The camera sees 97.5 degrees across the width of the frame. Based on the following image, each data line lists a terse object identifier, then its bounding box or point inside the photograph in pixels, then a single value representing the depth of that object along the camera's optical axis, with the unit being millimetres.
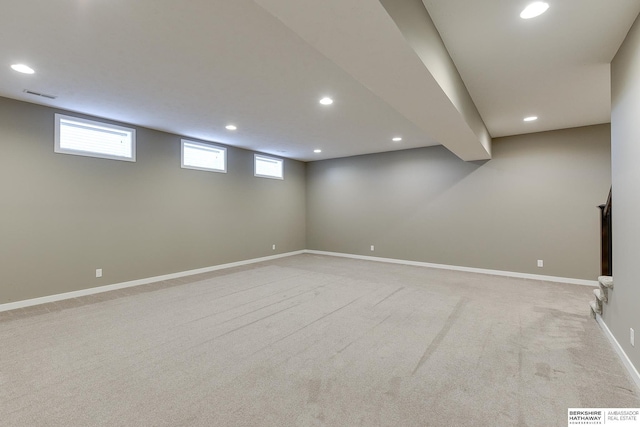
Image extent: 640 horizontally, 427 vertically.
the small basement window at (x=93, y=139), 3883
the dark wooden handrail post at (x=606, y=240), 2873
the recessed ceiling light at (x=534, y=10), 1813
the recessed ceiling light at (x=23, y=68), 2646
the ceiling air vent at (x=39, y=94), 3228
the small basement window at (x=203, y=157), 5336
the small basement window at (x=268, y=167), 6789
